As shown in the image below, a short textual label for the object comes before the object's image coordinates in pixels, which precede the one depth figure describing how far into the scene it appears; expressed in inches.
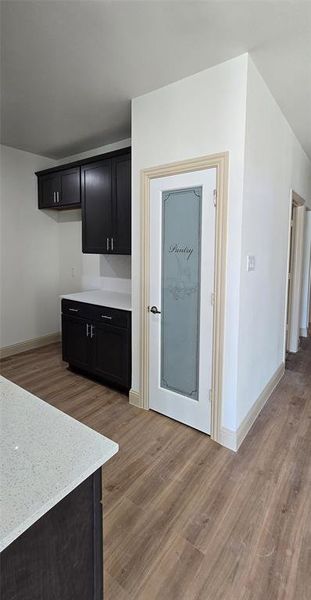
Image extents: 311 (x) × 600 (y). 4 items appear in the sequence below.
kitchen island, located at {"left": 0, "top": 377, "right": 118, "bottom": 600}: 26.1
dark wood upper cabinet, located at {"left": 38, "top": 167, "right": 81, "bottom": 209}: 144.2
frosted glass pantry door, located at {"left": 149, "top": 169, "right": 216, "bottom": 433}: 89.1
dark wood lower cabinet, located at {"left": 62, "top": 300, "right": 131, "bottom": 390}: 115.4
